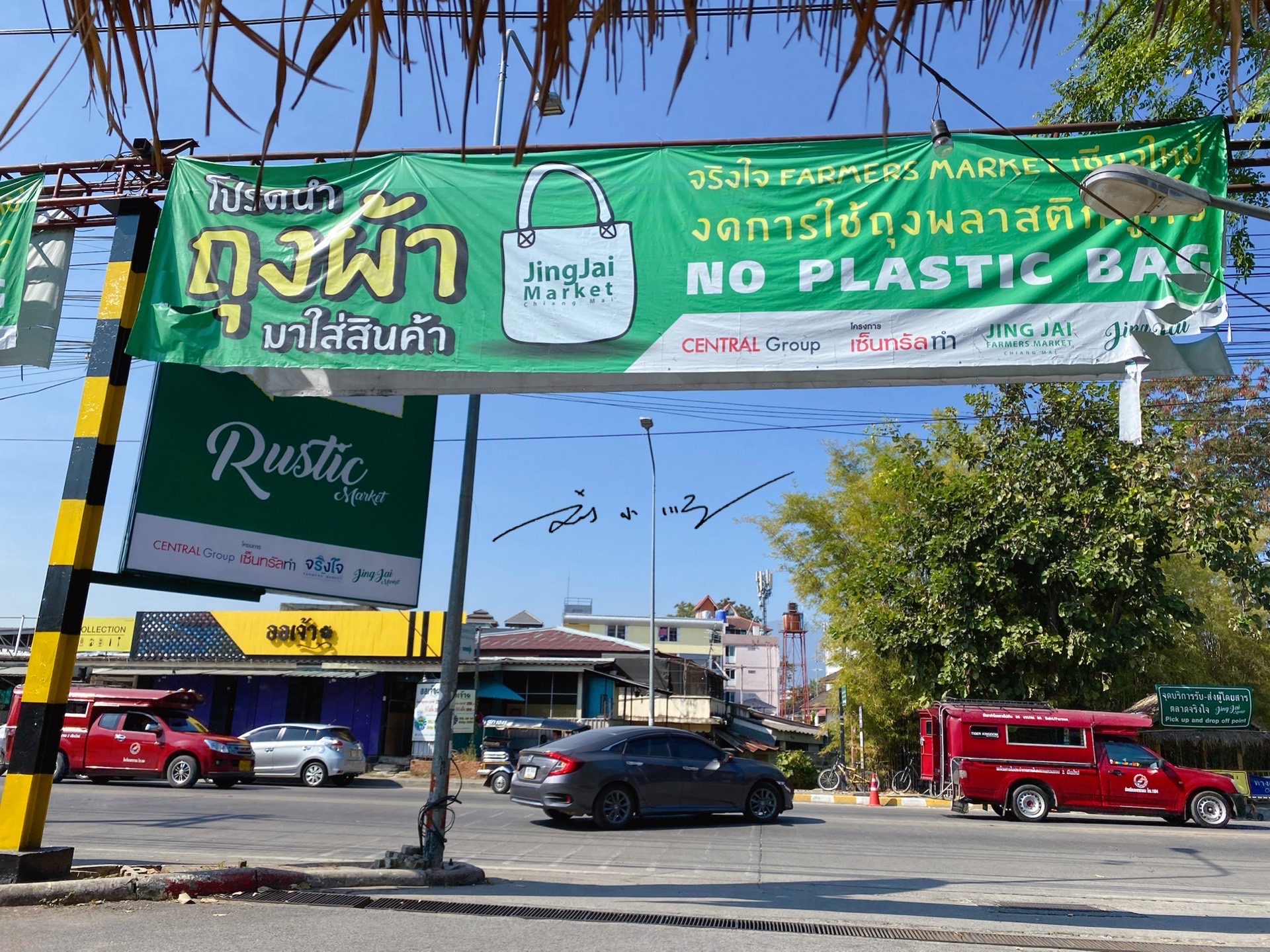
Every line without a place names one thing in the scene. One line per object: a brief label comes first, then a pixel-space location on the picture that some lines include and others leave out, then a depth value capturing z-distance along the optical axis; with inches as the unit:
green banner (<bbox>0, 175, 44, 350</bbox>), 322.3
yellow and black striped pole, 278.7
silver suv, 883.4
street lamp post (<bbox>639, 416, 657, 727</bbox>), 1034.1
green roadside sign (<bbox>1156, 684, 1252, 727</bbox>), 955.3
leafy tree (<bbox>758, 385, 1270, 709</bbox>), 893.2
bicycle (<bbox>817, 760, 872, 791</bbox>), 1034.7
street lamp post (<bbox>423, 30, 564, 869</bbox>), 320.2
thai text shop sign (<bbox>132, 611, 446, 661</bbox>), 1213.7
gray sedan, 535.2
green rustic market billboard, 301.1
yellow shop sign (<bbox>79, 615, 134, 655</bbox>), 1389.0
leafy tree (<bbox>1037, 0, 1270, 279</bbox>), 287.7
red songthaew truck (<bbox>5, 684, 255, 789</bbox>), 777.6
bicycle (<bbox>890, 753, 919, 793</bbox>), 1085.1
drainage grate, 260.7
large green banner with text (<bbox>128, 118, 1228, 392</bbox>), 262.4
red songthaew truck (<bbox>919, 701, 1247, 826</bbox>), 713.0
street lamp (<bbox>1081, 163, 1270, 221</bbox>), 233.6
